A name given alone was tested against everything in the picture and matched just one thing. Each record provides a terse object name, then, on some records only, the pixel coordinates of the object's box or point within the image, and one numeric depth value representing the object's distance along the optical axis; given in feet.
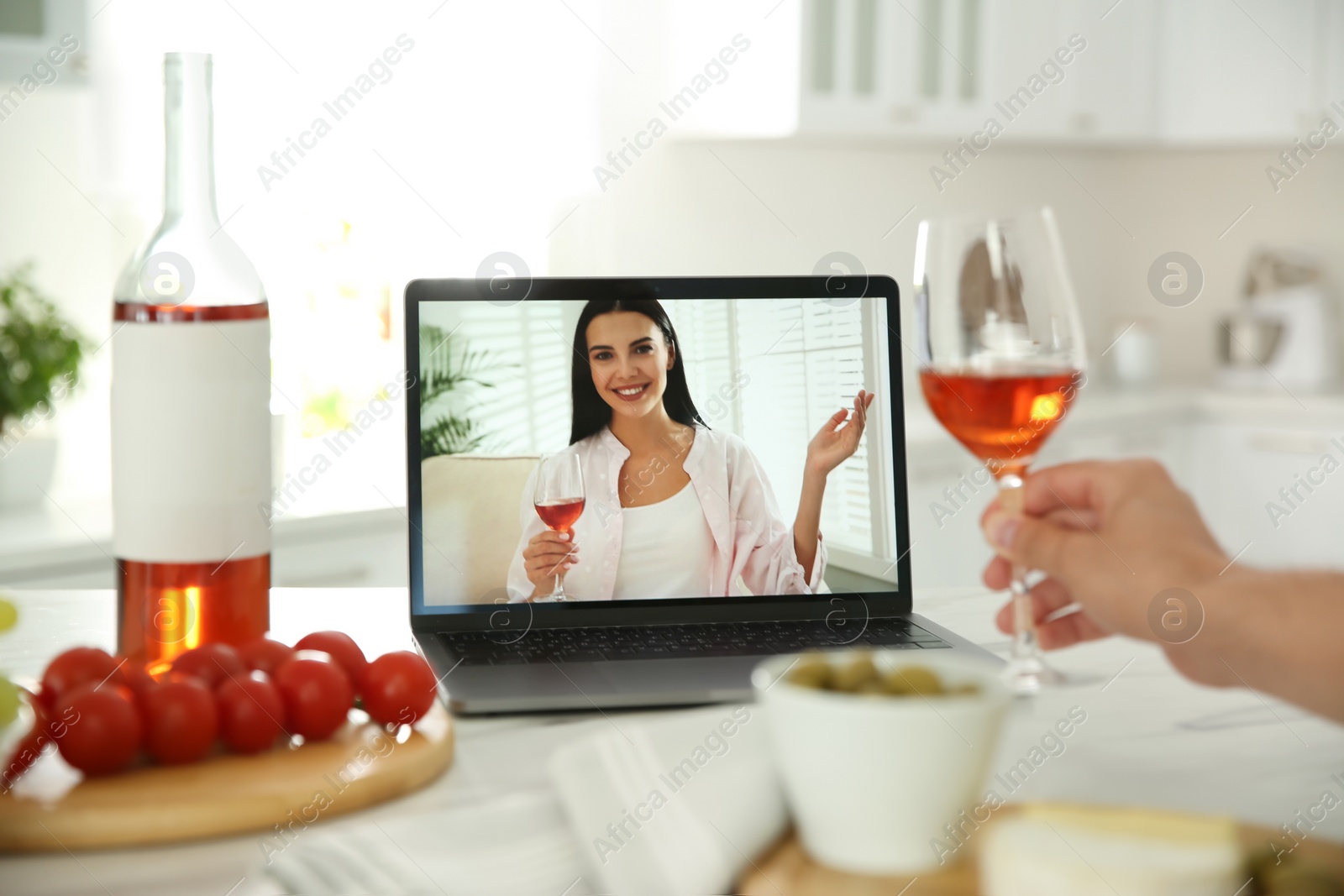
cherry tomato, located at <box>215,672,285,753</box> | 2.03
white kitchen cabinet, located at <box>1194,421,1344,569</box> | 10.62
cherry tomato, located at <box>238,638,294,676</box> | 2.18
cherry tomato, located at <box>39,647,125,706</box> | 2.07
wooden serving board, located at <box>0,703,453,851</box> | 1.77
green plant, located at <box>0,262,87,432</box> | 6.14
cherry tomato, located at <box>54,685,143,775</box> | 1.90
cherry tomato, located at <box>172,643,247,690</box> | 2.12
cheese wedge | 1.33
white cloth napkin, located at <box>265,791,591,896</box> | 1.58
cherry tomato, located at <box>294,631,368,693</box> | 2.23
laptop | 3.04
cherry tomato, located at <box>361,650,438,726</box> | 2.16
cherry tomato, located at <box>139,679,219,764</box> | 1.96
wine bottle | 2.41
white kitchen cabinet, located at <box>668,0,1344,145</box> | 9.53
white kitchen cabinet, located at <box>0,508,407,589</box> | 6.31
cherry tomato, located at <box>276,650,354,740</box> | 2.09
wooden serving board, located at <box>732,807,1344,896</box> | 1.53
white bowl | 1.49
